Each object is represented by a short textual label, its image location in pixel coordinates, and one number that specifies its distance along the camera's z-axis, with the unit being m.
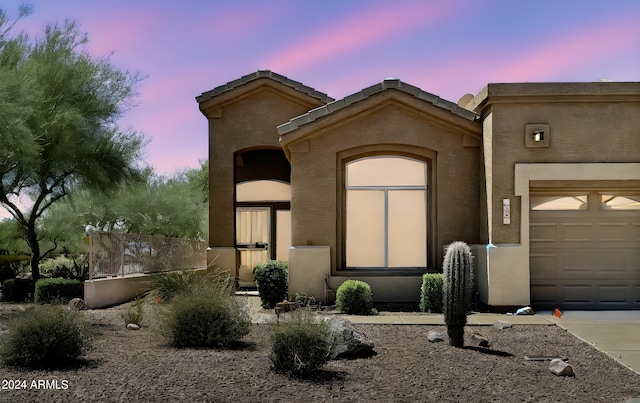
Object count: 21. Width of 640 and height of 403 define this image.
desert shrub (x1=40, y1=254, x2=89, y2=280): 18.42
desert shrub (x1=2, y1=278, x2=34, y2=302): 17.59
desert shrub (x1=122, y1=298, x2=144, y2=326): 11.63
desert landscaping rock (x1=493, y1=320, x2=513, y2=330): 11.45
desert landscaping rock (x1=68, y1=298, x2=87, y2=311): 14.71
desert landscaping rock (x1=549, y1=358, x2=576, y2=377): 8.19
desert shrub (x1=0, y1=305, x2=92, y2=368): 8.23
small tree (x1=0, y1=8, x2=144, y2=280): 16.34
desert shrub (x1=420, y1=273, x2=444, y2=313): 13.27
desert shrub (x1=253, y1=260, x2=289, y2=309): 14.33
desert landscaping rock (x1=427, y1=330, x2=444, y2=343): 10.08
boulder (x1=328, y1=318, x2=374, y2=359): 8.89
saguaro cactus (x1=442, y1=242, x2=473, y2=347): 9.55
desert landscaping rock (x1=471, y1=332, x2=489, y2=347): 9.74
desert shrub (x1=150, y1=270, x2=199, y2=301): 14.90
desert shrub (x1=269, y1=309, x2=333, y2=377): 7.87
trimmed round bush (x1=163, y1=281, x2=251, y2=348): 9.48
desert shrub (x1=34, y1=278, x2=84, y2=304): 16.09
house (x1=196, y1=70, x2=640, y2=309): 13.28
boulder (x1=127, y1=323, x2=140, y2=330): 11.36
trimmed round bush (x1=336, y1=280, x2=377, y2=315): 13.04
